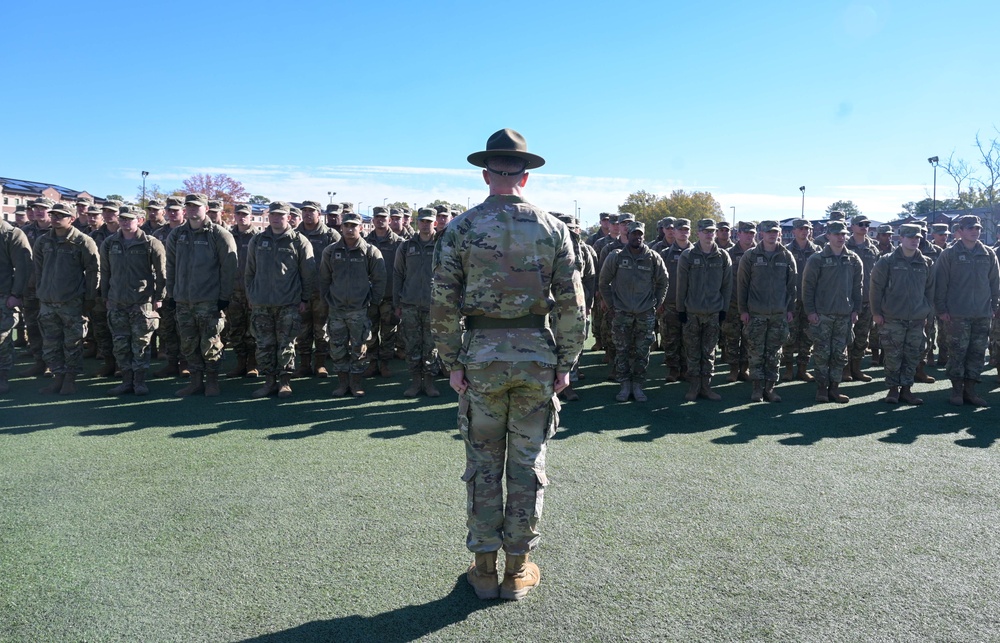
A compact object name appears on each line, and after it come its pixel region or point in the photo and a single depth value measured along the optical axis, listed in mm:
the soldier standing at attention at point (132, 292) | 7906
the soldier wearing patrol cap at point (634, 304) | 8023
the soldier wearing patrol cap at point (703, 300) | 8148
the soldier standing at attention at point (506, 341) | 3281
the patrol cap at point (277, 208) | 8008
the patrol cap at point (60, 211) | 7879
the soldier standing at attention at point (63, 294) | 7934
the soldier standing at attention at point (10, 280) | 7961
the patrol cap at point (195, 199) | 7832
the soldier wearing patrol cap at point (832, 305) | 8125
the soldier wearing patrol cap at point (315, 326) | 9203
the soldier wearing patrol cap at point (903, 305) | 7953
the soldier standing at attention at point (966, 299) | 7988
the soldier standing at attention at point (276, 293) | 7914
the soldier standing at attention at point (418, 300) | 8180
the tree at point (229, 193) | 62025
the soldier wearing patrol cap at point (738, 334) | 9461
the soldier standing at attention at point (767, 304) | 8164
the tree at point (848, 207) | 84238
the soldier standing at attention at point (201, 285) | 7848
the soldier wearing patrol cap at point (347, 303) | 8094
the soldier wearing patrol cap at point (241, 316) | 9212
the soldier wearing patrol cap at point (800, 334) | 9602
